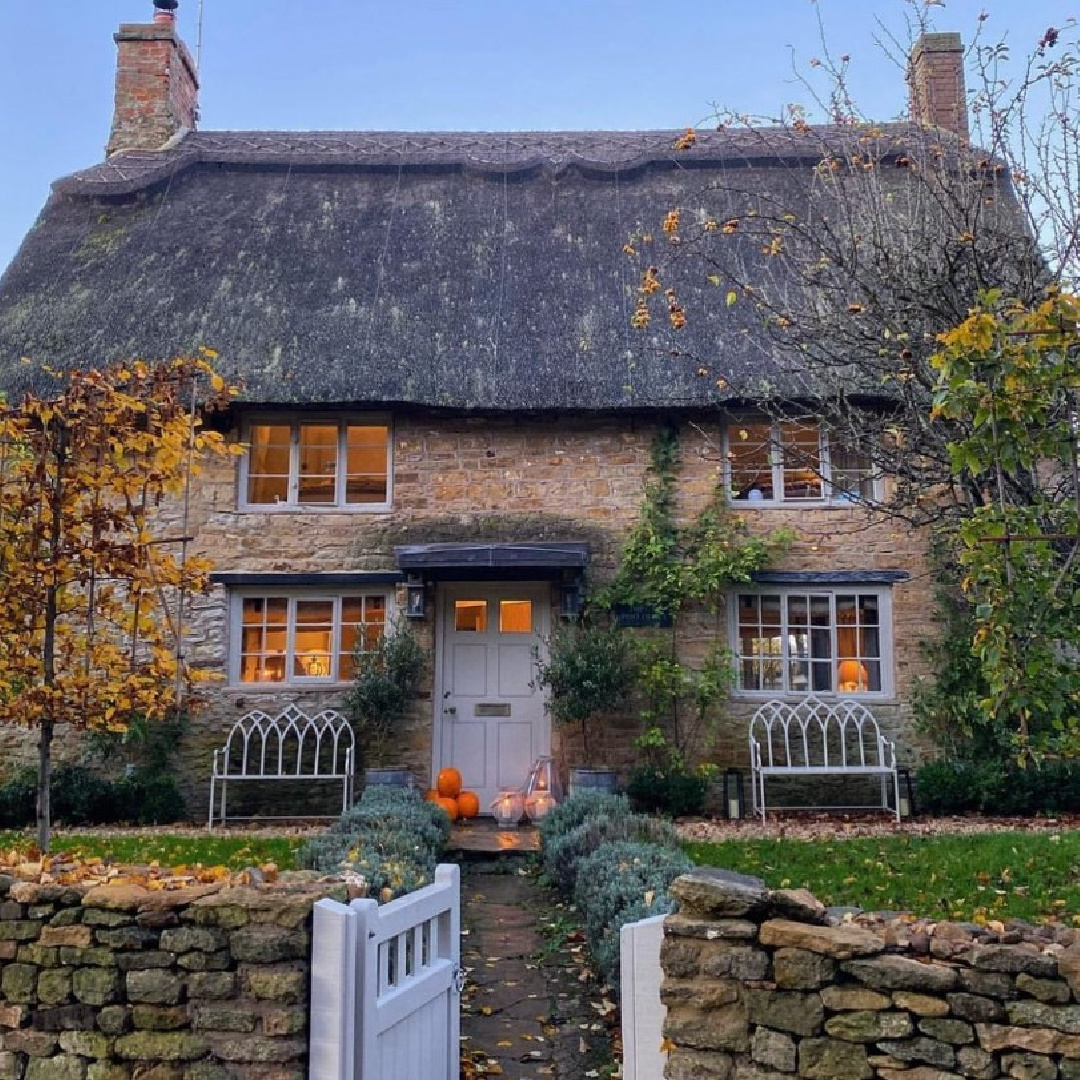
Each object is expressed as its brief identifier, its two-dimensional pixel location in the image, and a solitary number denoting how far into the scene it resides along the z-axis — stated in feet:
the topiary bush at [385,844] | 14.29
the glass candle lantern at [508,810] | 30.04
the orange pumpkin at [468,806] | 31.19
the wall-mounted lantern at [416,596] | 32.53
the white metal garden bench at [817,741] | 31.24
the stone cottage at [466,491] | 32.86
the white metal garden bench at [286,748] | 31.55
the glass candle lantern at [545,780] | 31.02
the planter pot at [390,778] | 29.99
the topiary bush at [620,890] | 14.30
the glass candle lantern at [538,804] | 29.63
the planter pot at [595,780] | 29.12
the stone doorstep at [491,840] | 26.27
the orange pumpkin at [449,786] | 31.78
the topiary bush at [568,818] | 21.75
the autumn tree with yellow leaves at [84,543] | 16.81
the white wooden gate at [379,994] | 10.54
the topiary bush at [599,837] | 20.01
